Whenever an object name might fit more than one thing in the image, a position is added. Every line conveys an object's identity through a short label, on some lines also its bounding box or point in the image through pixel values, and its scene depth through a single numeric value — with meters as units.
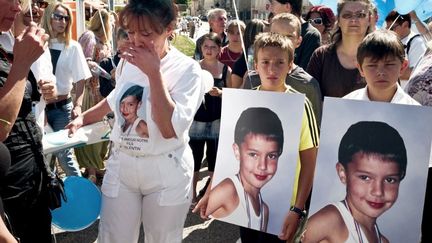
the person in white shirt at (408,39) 3.83
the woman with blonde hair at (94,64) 4.18
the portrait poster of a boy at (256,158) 1.73
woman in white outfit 1.79
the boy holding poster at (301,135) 1.83
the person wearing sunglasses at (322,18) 5.14
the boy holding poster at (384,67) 1.74
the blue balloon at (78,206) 2.13
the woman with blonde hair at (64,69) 3.57
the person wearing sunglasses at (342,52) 2.47
